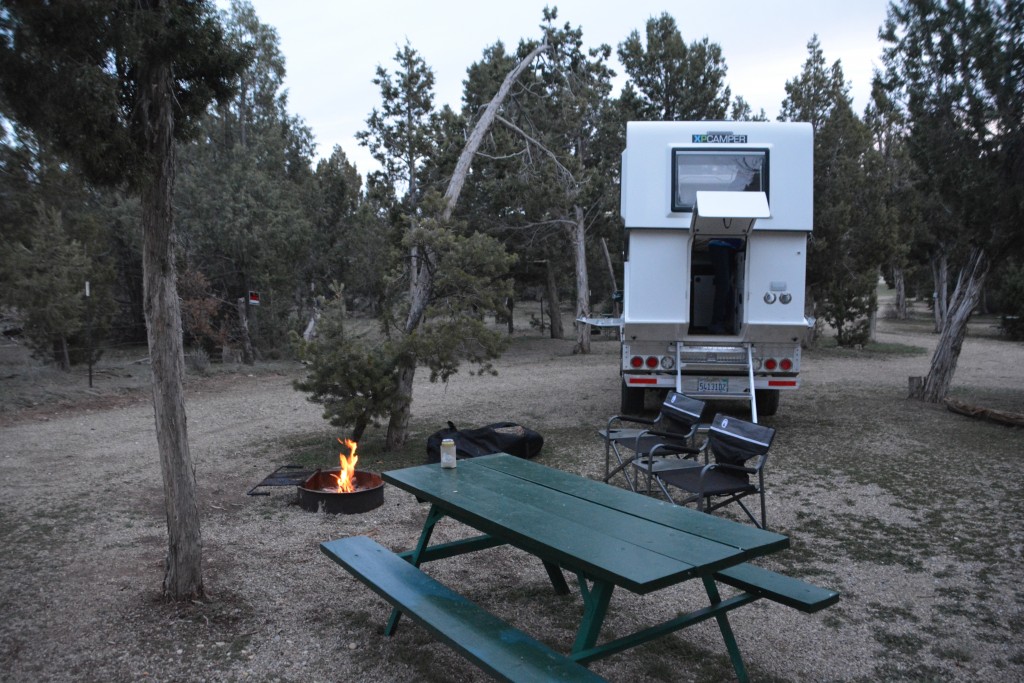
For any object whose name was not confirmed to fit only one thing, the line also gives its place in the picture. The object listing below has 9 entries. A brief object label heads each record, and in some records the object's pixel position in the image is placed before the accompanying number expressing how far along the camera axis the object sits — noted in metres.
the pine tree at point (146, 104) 3.27
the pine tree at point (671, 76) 19.25
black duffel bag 7.02
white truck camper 8.27
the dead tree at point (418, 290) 7.60
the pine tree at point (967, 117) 8.50
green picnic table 2.74
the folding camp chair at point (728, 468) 5.02
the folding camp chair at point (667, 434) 6.04
